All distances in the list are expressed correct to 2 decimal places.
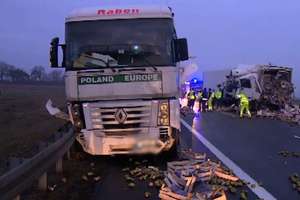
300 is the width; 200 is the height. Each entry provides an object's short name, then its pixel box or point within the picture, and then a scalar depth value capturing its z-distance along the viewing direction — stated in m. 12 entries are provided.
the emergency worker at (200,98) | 38.50
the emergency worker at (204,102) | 39.56
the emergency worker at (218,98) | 42.68
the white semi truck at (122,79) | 11.30
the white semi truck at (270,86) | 39.19
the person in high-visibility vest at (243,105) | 33.56
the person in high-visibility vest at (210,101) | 41.76
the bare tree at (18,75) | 140.75
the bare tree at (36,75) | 144.91
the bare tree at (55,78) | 144.23
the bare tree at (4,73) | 142.62
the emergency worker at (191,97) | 36.44
